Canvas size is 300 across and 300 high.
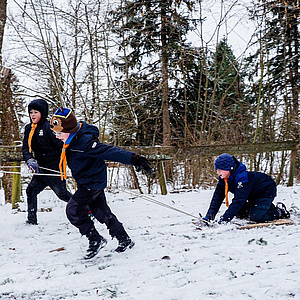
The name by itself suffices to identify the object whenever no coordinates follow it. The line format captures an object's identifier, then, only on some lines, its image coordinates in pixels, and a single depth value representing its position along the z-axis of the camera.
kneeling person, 4.02
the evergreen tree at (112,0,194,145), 8.59
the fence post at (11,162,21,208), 5.64
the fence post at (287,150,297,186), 7.90
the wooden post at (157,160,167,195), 6.93
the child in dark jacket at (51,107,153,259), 3.01
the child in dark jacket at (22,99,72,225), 4.39
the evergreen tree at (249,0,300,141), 9.11
